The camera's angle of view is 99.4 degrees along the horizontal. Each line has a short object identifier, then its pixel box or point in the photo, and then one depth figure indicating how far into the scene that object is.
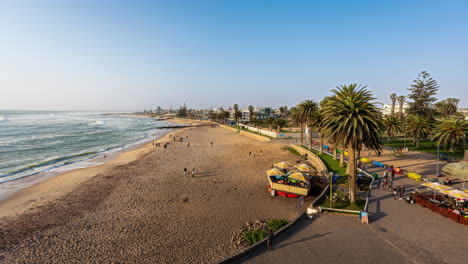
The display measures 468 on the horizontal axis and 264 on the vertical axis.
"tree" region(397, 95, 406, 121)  78.62
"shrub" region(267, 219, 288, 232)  12.55
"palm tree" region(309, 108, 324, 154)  29.86
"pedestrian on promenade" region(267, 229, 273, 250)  10.23
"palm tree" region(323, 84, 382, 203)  13.95
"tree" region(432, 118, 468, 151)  24.65
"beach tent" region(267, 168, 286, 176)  19.58
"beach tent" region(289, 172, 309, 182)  18.20
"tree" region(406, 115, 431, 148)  33.09
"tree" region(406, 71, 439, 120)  47.69
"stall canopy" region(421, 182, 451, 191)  13.97
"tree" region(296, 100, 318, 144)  33.75
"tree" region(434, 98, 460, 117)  46.97
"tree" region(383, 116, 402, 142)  35.97
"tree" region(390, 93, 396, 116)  86.89
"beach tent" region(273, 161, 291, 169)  22.07
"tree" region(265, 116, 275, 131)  69.16
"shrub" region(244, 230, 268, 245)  11.55
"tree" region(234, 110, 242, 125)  96.56
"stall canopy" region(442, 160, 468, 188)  14.45
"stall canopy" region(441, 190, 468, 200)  12.60
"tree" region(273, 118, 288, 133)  64.84
